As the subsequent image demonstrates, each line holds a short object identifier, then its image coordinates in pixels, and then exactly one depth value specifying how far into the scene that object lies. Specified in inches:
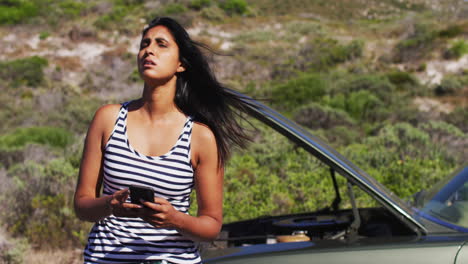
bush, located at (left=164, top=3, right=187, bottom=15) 1357.5
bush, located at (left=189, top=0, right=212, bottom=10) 1446.9
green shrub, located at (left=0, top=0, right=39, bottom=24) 1282.0
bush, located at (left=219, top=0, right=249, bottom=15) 1473.9
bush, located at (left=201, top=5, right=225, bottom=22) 1362.0
